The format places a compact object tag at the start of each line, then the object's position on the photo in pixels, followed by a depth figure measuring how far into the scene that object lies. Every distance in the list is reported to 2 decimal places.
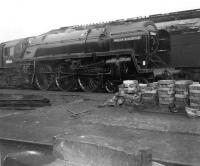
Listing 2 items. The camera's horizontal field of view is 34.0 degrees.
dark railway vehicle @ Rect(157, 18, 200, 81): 12.02
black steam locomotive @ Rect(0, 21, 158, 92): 12.59
